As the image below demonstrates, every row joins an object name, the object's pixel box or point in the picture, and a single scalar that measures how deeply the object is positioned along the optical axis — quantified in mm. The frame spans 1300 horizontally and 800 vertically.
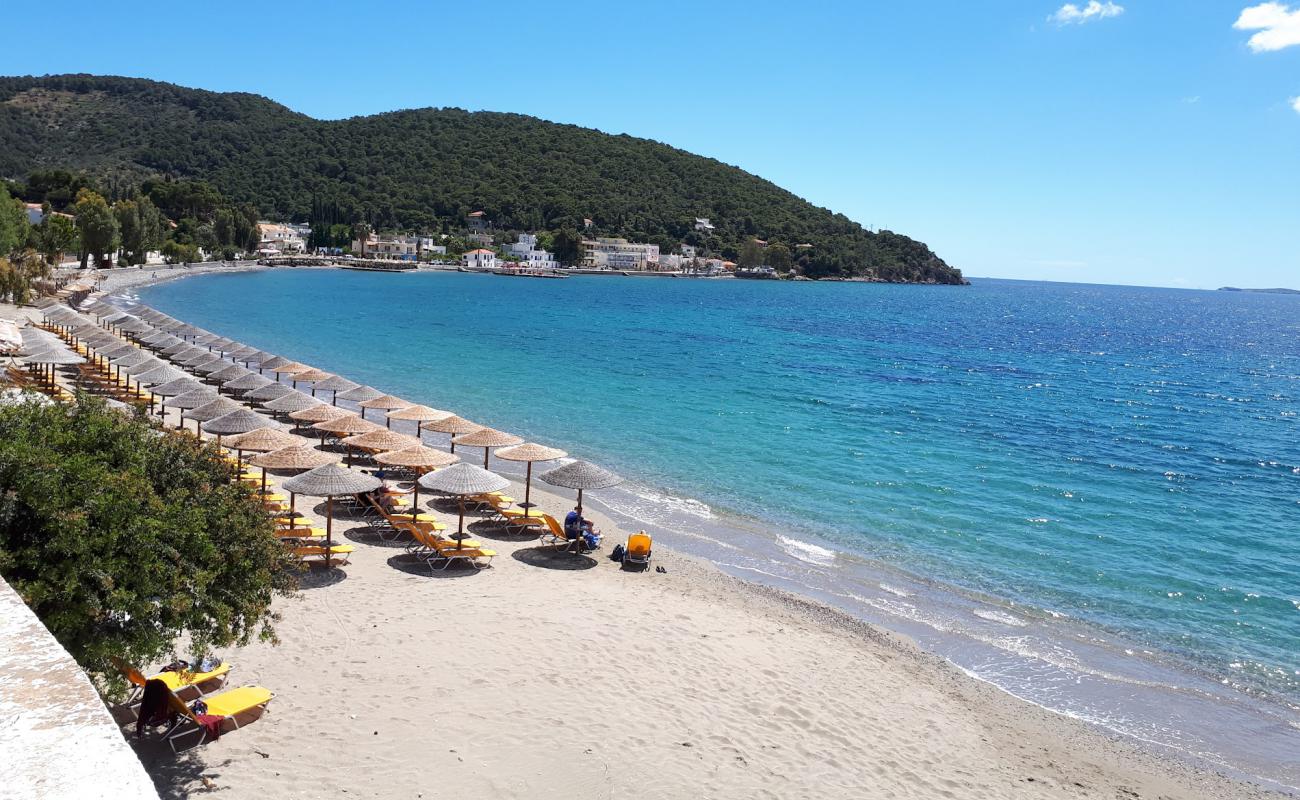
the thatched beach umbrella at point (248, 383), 23031
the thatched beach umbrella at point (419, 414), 20891
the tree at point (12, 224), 49144
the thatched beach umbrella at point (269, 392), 22891
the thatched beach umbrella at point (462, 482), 14703
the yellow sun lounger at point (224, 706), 8086
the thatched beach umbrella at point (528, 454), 16594
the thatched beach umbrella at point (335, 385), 24672
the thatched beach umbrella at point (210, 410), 18828
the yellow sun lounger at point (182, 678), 8266
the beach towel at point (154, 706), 7930
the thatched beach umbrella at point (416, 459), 16250
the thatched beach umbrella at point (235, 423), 17391
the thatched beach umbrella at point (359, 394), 23594
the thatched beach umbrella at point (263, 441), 16312
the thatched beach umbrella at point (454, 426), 20172
